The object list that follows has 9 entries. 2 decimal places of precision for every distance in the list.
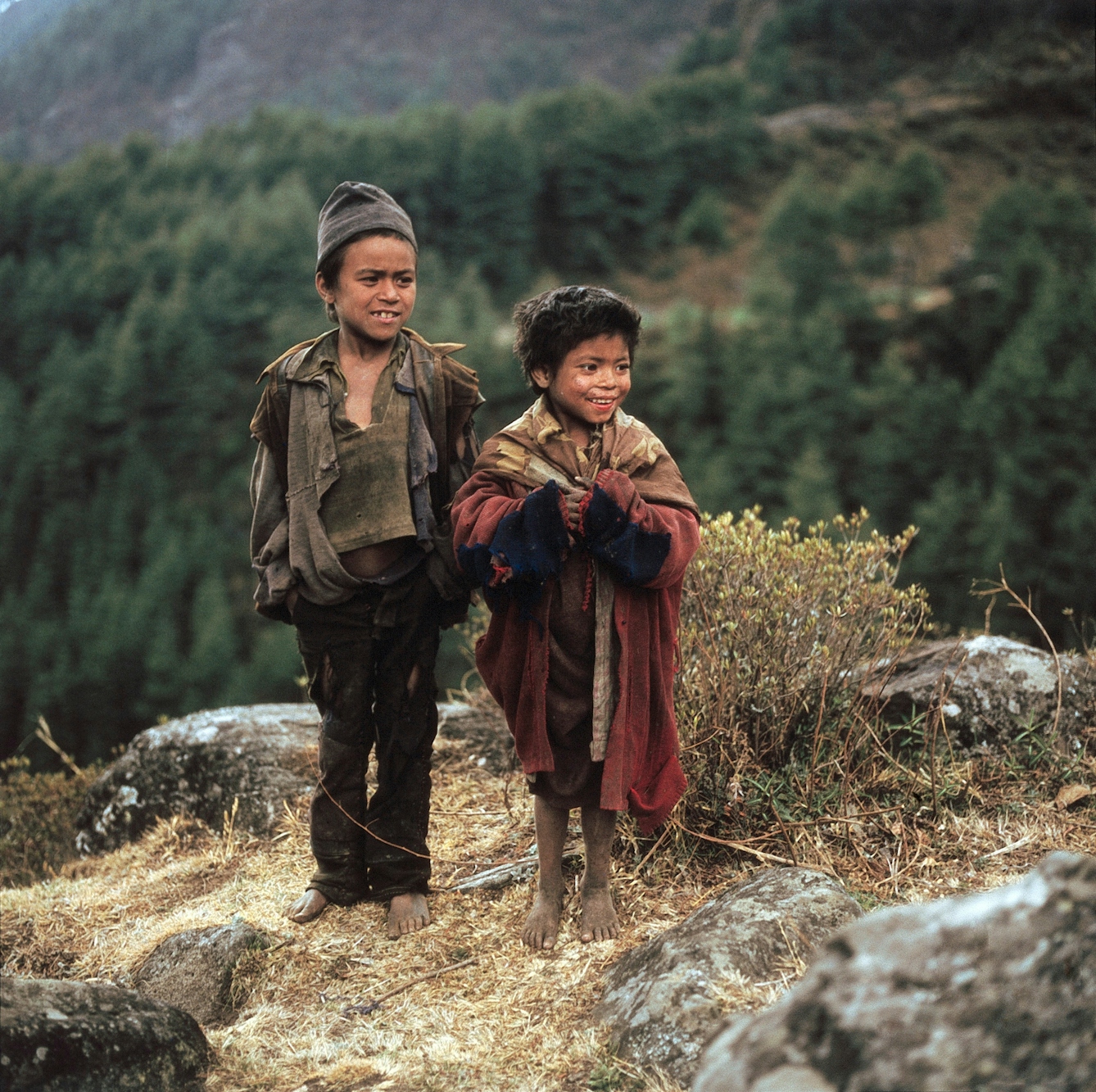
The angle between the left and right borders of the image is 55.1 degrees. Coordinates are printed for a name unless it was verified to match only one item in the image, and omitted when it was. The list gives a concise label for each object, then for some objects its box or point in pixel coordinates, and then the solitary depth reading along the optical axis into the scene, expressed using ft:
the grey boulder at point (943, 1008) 4.76
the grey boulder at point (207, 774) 14.33
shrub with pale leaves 11.04
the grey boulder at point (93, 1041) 6.50
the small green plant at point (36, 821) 18.01
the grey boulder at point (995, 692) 12.50
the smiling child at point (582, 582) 8.42
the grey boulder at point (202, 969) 9.86
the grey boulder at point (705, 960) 7.49
